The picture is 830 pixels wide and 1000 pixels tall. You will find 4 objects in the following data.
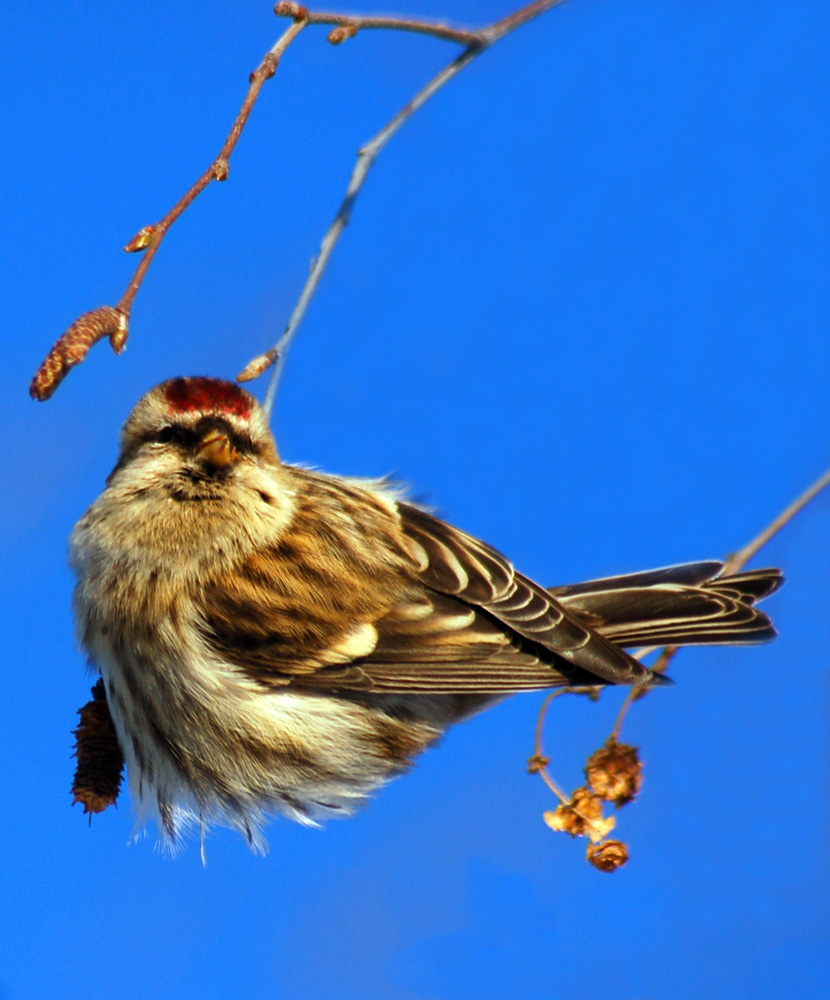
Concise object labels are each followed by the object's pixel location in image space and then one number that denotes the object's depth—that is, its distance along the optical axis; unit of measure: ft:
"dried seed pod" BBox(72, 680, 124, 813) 15.44
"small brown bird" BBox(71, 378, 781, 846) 16.30
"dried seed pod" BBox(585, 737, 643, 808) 14.01
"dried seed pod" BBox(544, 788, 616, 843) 14.02
